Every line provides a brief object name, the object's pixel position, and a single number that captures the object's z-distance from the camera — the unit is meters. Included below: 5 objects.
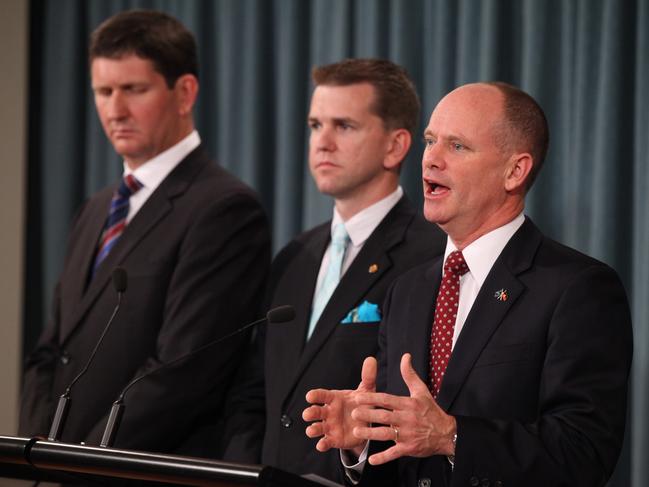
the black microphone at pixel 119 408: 4.63
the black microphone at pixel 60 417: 4.70
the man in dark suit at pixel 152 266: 6.44
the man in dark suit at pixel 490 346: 4.53
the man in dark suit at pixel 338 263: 6.08
